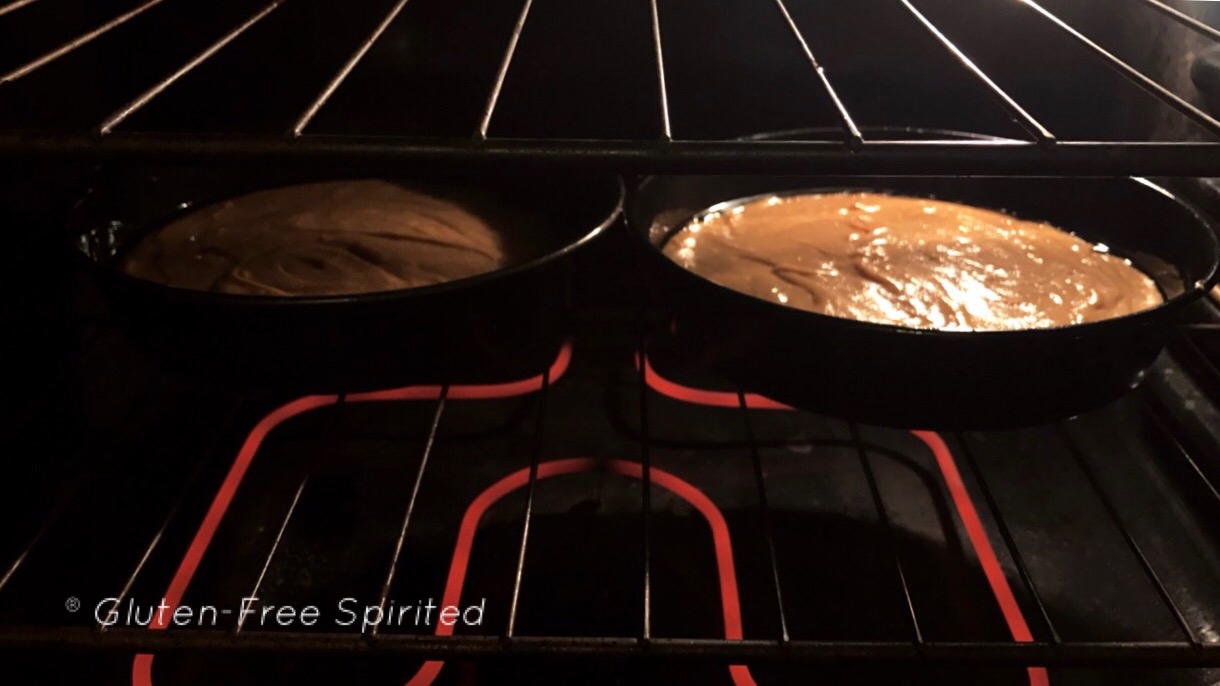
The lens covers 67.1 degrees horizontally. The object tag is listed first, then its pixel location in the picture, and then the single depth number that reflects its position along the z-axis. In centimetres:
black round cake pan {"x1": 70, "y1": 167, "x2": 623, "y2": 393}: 71
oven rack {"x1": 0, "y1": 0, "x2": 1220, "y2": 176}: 54
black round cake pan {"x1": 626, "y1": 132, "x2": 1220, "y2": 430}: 69
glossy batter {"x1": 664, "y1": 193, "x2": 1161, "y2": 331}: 86
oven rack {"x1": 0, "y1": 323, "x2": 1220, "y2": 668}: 69
